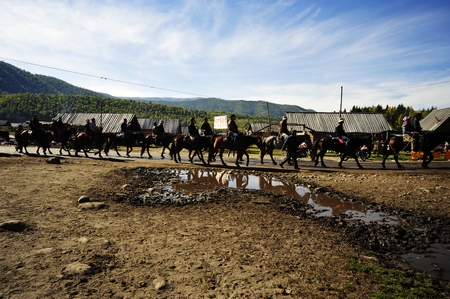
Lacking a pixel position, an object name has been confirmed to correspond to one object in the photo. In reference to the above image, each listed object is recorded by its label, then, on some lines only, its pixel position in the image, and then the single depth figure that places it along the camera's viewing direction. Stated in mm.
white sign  39781
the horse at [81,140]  19203
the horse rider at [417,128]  14792
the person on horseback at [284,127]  14977
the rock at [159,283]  3125
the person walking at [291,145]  14531
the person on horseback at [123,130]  19995
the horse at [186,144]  16438
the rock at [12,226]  4593
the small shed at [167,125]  56144
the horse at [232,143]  15527
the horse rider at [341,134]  15260
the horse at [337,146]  15459
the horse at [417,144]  15211
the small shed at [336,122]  40388
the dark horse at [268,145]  16922
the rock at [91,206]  6056
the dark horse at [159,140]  19203
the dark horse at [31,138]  18828
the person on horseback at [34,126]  18344
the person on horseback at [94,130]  19672
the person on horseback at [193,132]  15945
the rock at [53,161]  13141
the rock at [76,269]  3352
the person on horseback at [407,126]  15203
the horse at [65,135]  20781
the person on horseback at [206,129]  16766
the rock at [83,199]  6492
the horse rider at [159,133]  19108
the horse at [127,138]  20062
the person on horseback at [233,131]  15375
